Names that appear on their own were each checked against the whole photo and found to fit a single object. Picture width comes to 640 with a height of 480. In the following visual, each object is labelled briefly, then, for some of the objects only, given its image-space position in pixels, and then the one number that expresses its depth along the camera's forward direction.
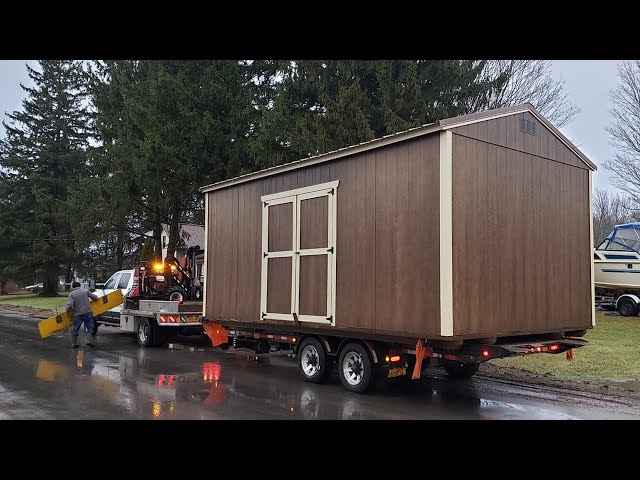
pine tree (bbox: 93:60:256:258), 19.61
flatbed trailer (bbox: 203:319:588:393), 7.57
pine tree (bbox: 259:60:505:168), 17.11
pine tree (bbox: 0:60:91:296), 41.22
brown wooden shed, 7.35
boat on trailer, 19.45
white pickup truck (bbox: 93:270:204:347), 13.71
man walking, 13.92
